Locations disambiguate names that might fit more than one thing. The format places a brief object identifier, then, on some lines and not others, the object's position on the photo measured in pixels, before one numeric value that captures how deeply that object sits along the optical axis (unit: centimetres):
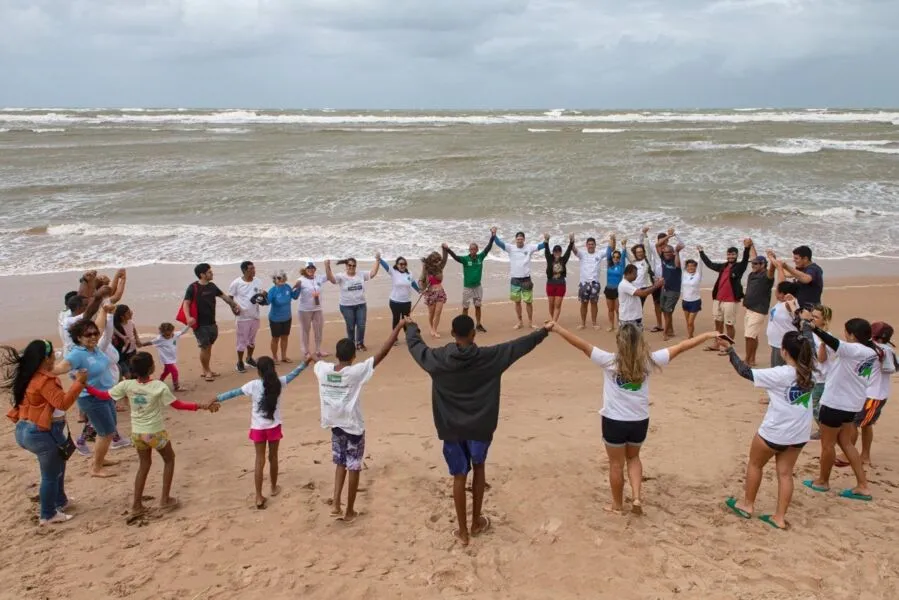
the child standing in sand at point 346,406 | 542
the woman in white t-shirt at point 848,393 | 559
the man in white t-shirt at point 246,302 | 982
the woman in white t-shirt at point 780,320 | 761
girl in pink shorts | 575
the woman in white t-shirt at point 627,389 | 509
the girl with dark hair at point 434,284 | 1071
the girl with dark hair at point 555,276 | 1149
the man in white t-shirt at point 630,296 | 1031
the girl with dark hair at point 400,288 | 1088
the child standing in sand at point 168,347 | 877
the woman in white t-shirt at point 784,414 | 499
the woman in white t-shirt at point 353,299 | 1051
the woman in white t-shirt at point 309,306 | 1020
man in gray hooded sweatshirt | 486
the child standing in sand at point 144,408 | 562
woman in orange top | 540
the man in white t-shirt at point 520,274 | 1168
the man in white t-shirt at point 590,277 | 1145
